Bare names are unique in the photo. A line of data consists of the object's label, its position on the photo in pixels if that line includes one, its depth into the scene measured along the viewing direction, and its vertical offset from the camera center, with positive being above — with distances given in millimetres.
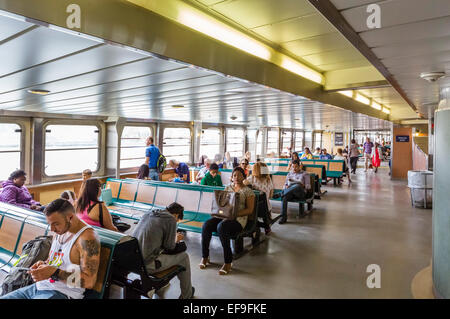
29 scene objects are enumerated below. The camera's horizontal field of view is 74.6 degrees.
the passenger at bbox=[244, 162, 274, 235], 6105 -503
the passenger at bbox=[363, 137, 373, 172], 17984 +414
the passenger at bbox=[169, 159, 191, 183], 8617 -471
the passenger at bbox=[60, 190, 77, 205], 5010 -695
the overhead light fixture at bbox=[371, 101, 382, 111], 11086 +1977
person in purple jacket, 5410 -687
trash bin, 8086 -876
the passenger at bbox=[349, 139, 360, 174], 15328 +143
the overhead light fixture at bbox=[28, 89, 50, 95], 4715 +1022
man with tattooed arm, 2252 -838
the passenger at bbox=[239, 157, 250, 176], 8250 -248
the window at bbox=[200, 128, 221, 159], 14938 +684
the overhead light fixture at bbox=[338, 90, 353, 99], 7820 +1708
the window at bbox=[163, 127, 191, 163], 12773 +531
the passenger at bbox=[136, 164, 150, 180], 7337 -422
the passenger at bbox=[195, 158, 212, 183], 8116 -471
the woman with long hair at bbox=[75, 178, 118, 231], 3339 -594
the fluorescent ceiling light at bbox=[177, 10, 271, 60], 2984 +1415
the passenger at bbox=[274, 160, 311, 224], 6911 -738
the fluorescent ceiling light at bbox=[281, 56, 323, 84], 4826 +1571
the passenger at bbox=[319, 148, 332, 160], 14602 -18
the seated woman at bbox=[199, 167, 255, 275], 4117 -1015
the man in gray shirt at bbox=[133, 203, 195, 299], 3018 -935
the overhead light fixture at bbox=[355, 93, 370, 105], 9022 +1858
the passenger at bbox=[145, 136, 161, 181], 7750 -104
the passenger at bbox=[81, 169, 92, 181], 6297 -389
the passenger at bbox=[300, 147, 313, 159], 14069 +29
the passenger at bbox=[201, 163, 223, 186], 6207 -478
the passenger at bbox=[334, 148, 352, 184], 12795 -107
